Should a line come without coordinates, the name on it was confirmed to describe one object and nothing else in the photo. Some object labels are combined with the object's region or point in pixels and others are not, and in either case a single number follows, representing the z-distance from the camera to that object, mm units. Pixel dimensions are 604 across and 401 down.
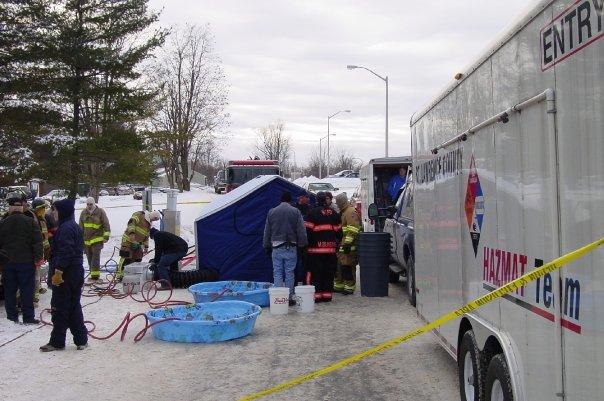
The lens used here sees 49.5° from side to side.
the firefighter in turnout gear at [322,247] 11164
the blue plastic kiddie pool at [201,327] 8141
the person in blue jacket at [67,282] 7793
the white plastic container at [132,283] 12453
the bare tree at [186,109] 54375
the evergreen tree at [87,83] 21453
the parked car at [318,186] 43972
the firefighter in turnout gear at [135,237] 13586
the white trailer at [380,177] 16031
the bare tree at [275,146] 86188
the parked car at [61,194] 24828
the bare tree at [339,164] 111500
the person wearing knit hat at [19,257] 9312
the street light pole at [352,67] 35031
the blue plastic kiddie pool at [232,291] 10414
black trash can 11383
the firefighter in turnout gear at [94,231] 14086
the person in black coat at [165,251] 12562
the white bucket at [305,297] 10125
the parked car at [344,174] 72812
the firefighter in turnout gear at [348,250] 11859
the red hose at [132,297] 8383
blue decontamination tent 13047
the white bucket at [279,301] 10039
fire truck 32125
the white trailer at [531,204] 2887
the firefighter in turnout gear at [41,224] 11227
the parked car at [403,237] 10375
